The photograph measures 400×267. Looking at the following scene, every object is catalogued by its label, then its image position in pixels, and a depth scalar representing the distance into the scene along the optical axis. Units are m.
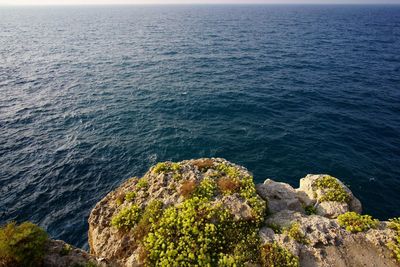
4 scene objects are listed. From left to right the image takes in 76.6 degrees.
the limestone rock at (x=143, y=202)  13.74
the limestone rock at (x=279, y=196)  17.47
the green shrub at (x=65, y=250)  12.38
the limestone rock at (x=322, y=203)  16.77
